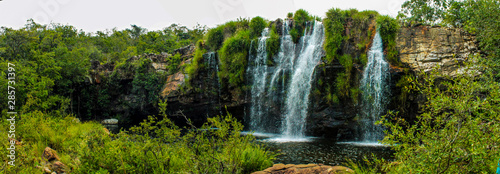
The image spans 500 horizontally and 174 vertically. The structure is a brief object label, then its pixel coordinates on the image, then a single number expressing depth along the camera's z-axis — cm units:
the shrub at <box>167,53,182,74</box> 1977
